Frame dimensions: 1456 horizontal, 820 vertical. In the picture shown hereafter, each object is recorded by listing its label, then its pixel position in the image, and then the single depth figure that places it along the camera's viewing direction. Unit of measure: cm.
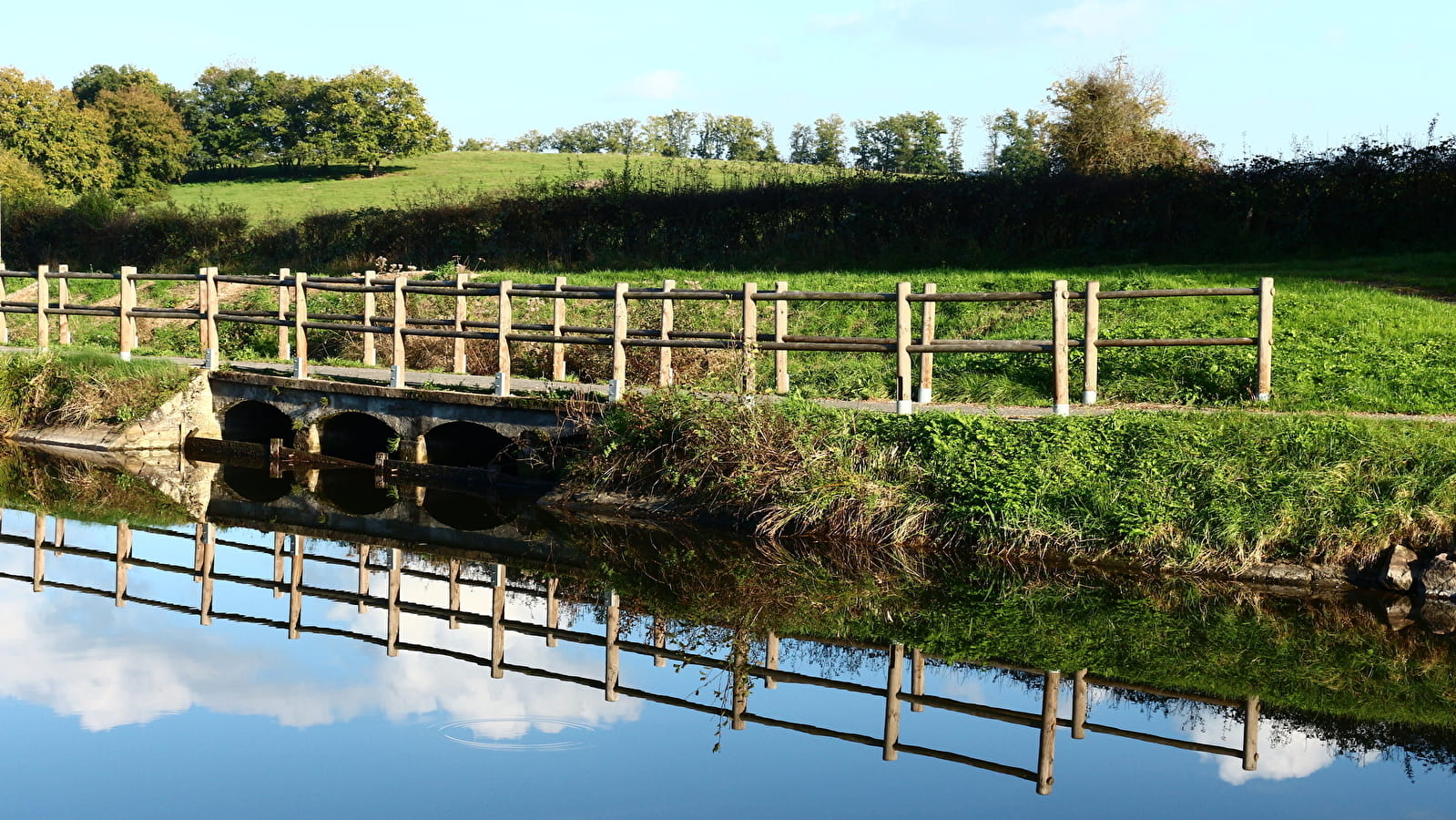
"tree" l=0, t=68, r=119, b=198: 6088
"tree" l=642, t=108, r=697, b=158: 10938
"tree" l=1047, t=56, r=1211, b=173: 3262
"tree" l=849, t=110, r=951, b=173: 7562
